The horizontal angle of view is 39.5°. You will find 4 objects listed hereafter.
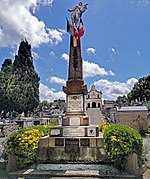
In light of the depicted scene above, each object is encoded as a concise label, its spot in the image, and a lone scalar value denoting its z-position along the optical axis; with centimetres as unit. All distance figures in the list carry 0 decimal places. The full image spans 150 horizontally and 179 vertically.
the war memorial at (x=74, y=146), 625
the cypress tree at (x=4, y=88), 4275
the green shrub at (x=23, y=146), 674
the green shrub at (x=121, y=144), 628
